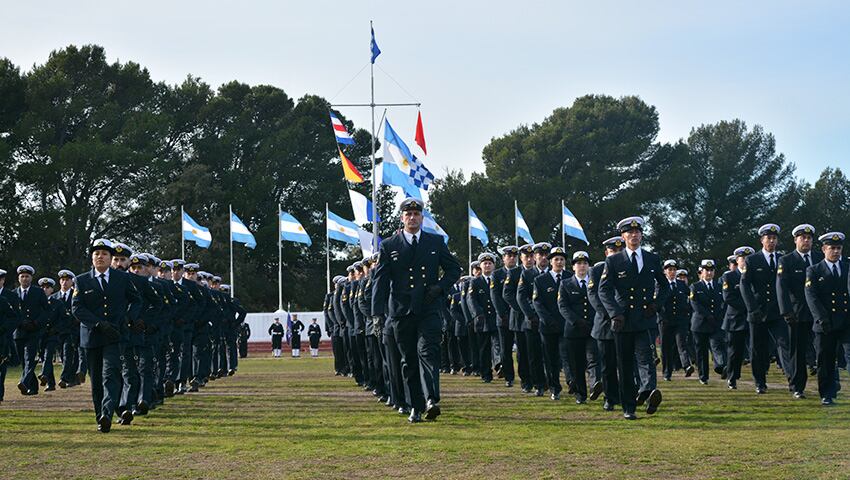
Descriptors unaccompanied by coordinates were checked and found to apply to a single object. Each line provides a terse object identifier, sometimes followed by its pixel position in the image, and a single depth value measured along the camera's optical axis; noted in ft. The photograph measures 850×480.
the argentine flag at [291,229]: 179.22
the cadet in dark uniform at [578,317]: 51.37
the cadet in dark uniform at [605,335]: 45.29
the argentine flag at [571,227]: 147.58
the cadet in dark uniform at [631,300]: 42.96
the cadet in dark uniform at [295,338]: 145.28
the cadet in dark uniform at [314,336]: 142.41
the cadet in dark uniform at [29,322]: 63.47
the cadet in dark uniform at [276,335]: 147.98
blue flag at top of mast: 158.61
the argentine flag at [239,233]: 179.64
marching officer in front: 42.52
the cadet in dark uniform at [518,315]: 58.75
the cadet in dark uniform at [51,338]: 70.88
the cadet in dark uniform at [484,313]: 72.69
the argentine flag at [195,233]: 176.96
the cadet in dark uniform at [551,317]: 54.39
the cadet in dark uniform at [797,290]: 49.88
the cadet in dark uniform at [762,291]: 54.44
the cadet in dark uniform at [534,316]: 56.59
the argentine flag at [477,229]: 157.89
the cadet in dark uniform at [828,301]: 47.52
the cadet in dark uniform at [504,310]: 64.08
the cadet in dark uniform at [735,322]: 60.13
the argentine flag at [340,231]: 162.81
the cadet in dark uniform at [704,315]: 68.18
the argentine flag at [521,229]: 159.60
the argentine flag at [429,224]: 121.21
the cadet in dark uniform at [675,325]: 71.26
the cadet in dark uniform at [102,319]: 42.39
